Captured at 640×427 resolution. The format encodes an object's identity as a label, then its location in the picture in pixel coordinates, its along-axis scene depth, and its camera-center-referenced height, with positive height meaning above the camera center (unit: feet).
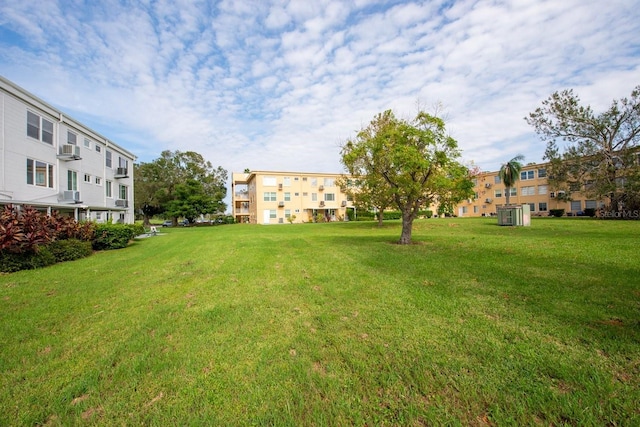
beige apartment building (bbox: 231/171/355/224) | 143.13 +8.95
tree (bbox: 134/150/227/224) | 136.15 +16.91
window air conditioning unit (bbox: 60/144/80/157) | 58.03 +14.72
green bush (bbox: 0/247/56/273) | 28.48 -4.55
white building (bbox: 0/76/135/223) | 45.39 +12.06
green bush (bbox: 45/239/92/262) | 33.50 -4.06
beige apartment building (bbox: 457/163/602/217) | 131.44 +8.14
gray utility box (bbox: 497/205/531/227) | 71.82 -0.97
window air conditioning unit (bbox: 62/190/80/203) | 58.13 +4.71
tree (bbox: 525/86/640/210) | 88.89 +19.36
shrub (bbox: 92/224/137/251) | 45.37 -3.31
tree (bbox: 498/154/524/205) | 124.57 +18.99
